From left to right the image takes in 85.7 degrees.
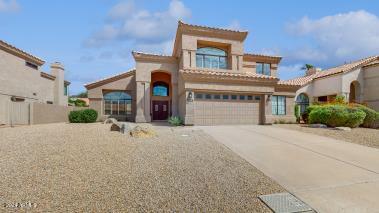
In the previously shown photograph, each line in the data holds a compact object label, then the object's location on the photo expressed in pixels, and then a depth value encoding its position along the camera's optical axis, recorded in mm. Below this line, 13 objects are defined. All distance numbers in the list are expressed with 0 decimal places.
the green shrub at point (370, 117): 15695
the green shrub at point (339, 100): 18312
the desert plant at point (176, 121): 15938
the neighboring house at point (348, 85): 23047
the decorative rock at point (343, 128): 13492
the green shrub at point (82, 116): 17547
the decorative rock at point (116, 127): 11567
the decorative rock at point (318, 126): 14988
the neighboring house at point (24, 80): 16297
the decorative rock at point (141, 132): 9828
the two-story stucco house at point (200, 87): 15562
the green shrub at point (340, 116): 14547
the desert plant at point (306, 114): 19028
